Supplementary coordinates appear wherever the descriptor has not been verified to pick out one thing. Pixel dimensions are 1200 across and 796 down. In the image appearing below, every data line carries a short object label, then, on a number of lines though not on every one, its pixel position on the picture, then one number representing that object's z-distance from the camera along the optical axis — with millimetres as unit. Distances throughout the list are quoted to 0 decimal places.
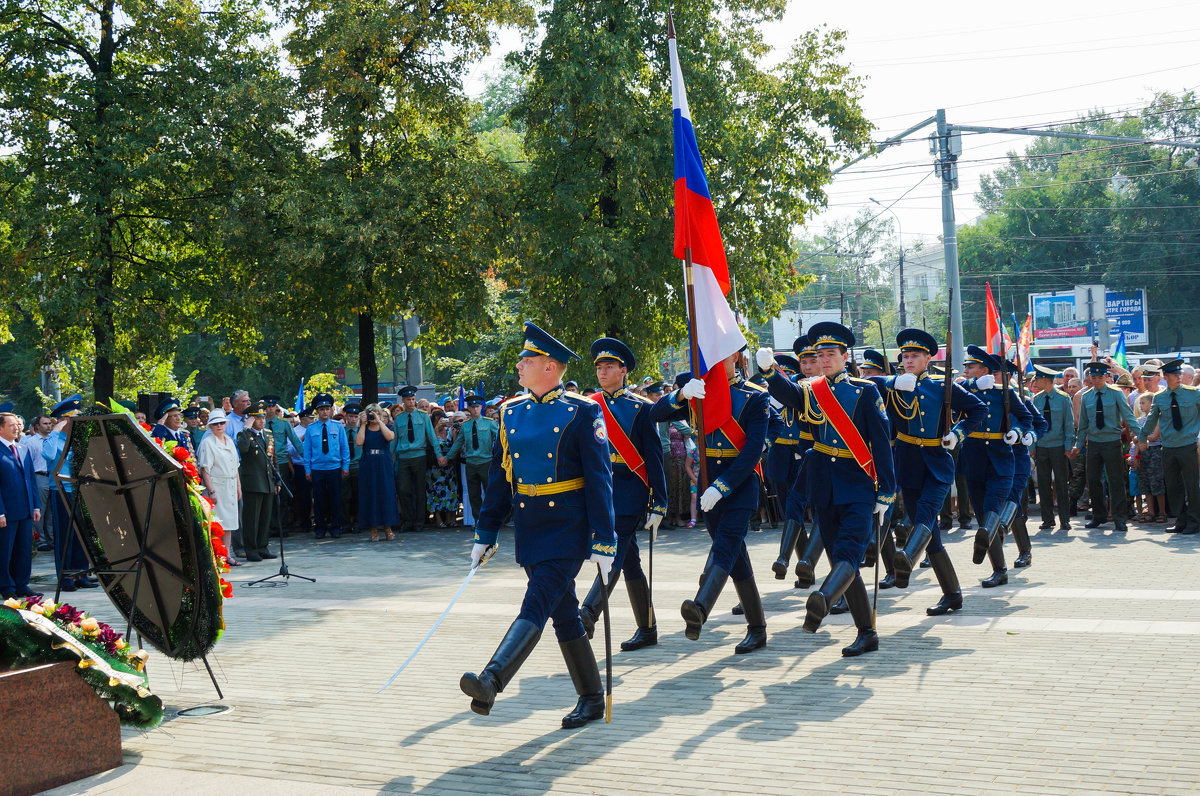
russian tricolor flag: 7609
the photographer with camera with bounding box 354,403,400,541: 16141
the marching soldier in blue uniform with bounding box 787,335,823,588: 7977
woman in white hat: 13117
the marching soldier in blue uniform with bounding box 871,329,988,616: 8781
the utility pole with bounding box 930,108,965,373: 21422
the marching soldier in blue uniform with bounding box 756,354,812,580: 10211
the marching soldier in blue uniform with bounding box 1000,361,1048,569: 10445
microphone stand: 11802
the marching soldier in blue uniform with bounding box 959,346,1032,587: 9938
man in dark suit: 11312
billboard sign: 56312
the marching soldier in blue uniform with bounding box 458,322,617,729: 5746
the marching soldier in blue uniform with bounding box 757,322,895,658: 7367
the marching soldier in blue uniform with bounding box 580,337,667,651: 7816
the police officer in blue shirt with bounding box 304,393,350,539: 16625
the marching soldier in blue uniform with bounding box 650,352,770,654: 7284
